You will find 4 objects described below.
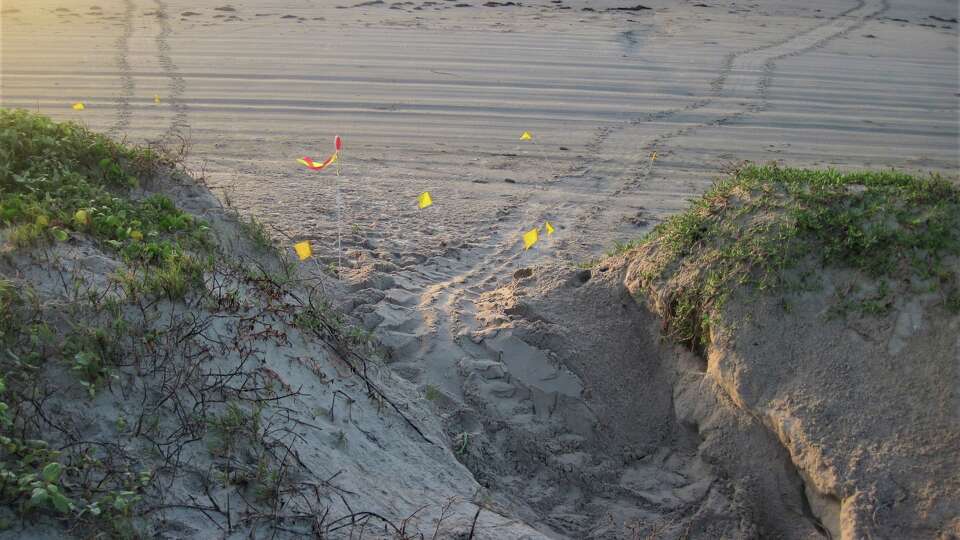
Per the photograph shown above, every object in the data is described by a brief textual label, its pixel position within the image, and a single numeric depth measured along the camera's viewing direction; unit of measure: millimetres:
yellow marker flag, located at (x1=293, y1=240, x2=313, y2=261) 5785
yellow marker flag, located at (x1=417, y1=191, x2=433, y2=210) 7222
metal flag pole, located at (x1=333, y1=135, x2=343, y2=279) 5936
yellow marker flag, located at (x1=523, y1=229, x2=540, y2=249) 6668
